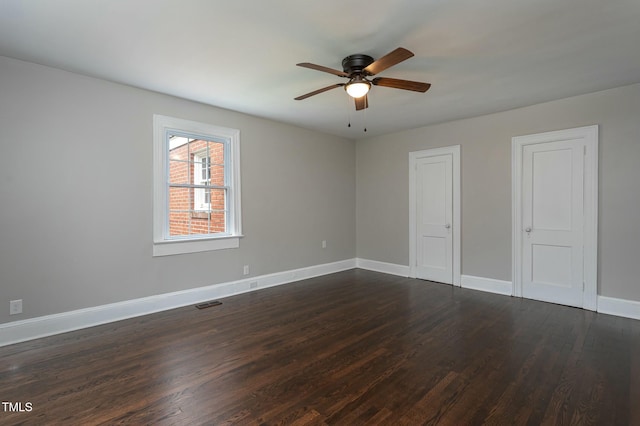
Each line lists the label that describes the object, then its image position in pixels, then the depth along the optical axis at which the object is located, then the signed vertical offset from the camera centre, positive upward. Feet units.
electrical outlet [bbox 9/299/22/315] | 9.59 -2.96
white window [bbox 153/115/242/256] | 12.63 +0.91
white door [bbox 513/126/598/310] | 12.64 -0.47
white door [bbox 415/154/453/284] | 16.75 -0.65
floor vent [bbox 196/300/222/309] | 13.08 -4.03
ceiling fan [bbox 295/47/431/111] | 9.04 +3.65
